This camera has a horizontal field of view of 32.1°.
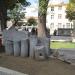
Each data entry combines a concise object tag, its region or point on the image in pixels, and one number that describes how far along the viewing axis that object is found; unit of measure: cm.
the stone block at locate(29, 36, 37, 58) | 398
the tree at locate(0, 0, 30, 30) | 645
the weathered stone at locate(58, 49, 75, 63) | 394
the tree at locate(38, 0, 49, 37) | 961
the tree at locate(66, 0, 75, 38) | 1959
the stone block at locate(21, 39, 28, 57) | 410
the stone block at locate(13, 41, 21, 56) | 417
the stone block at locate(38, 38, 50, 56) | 405
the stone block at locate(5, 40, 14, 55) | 428
